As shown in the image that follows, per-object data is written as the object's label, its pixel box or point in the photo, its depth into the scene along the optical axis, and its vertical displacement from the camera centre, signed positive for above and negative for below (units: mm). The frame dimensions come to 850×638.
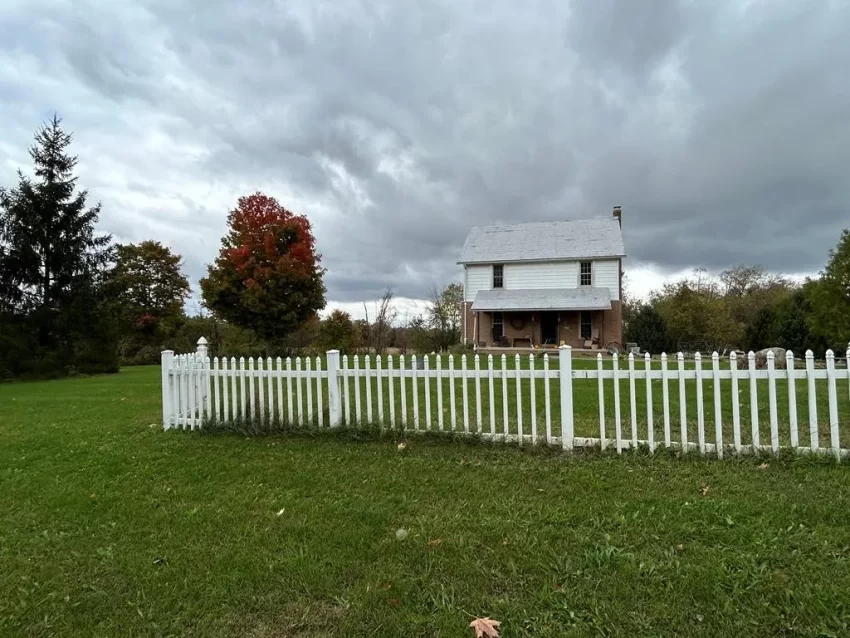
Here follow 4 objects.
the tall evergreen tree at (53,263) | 18969 +3478
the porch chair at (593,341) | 24703 -490
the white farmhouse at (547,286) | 25047 +2702
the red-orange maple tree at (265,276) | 21828 +3028
